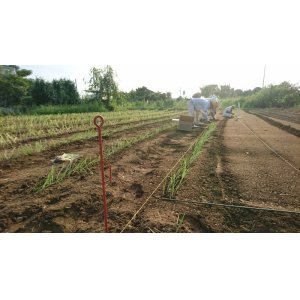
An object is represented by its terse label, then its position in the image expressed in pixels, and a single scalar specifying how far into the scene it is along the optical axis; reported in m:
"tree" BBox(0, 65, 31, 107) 16.42
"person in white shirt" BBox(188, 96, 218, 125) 9.20
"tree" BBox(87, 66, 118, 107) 23.08
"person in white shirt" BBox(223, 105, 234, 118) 15.78
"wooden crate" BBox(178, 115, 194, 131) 8.09
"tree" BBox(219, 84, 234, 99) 59.31
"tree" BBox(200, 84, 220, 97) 52.52
